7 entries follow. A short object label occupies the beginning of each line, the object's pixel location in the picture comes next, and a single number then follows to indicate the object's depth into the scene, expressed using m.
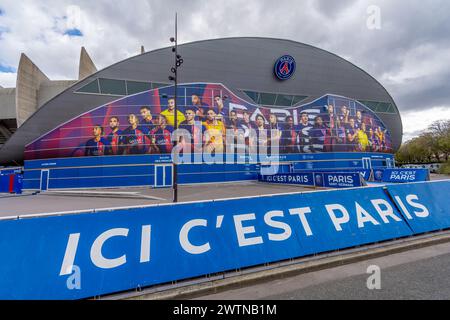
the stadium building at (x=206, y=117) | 21.52
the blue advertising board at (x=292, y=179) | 17.72
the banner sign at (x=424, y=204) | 5.61
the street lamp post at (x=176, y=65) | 10.17
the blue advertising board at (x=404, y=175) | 15.48
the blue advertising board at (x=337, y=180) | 13.52
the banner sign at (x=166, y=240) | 2.96
